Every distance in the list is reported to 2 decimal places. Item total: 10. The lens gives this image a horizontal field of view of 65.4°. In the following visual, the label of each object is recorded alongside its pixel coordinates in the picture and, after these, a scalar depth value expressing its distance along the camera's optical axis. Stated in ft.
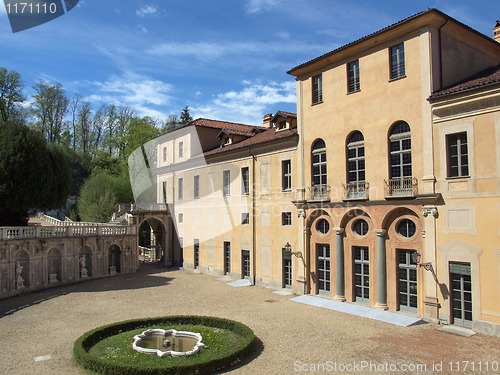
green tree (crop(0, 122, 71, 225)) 89.66
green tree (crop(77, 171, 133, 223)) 147.54
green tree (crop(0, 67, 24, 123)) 172.35
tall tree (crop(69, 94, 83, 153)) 226.79
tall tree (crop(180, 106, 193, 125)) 218.38
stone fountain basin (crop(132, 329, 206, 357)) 43.24
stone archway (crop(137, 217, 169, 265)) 128.67
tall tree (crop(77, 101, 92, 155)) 230.07
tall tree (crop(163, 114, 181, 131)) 227.10
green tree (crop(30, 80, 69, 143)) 203.72
